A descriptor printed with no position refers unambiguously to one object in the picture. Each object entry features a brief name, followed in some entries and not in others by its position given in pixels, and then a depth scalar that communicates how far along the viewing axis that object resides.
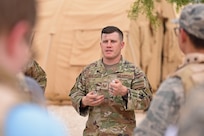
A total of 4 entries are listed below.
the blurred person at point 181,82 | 4.40
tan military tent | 22.52
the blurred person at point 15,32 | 2.04
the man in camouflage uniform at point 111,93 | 8.05
